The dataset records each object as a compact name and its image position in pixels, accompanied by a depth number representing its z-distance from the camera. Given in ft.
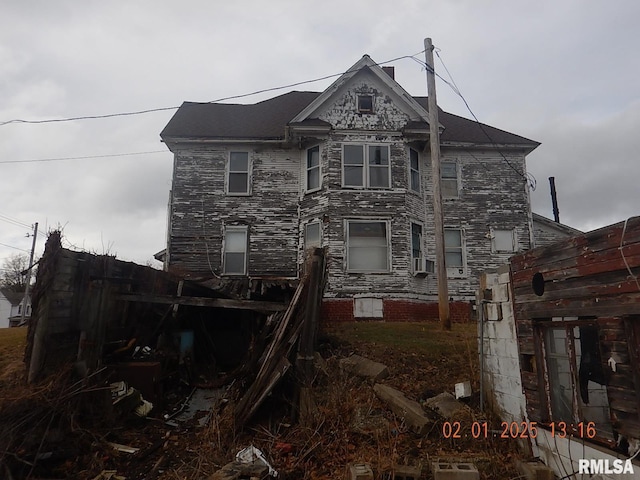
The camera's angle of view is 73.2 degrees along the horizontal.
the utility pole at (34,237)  134.00
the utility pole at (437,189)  39.68
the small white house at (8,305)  185.79
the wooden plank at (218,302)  30.63
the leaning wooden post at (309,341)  24.48
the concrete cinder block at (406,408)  21.76
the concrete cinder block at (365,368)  27.89
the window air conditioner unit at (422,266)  53.57
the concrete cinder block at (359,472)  16.87
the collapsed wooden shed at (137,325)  24.66
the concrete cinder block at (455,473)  16.84
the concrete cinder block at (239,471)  17.51
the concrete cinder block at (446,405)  22.93
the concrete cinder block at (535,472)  17.22
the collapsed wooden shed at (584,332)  14.75
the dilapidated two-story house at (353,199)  53.06
